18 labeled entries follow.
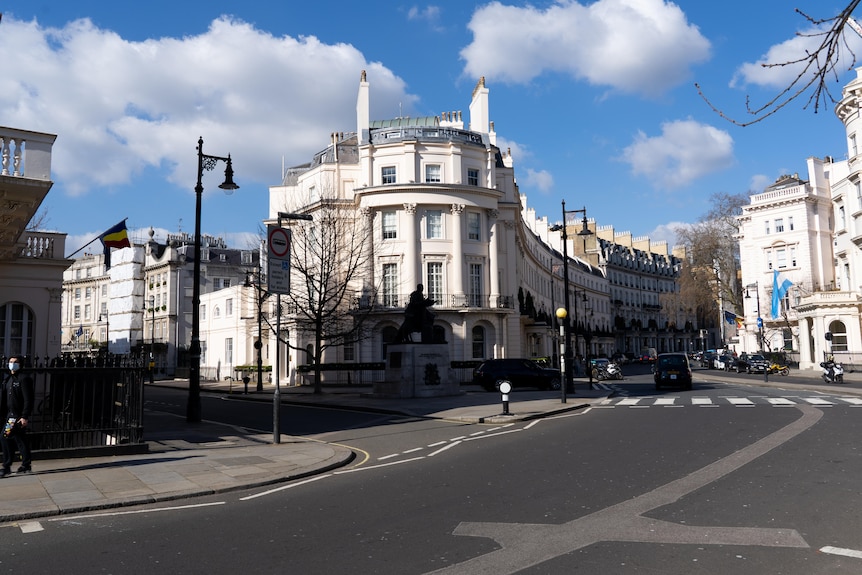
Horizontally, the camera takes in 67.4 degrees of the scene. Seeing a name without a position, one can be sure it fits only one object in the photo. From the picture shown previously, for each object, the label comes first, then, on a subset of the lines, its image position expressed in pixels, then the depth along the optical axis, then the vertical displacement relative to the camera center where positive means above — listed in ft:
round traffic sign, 47.67 +8.23
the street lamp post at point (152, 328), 249.75 +10.92
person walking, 33.76 -2.66
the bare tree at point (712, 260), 217.15 +28.92
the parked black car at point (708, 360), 211.82 -5.42
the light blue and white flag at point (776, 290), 188.55 +15.74
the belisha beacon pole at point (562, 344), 79.00 +0.39
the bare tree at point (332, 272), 122.01 +17.01
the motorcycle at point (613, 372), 148.25 -5.90
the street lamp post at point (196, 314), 63.67 +4.10
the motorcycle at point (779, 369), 157.89 -6.46
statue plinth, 93.25 -3.06
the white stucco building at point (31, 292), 70.08 +7.20
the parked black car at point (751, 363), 163.41 -5.06
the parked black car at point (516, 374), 117.39 -4.71
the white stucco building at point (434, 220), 154.71 +31.89
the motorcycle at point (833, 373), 115.34 -5.59
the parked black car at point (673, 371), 105.60 -4.26
